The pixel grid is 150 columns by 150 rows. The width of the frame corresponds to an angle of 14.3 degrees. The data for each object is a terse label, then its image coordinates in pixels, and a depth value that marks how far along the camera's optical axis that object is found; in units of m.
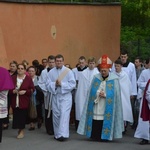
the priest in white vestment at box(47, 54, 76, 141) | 13.16
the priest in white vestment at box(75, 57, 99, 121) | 14.80
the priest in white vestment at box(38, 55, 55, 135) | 13.80
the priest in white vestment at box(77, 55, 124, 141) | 12.84
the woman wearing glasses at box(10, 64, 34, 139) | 13.21
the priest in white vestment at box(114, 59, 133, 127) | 14.09
